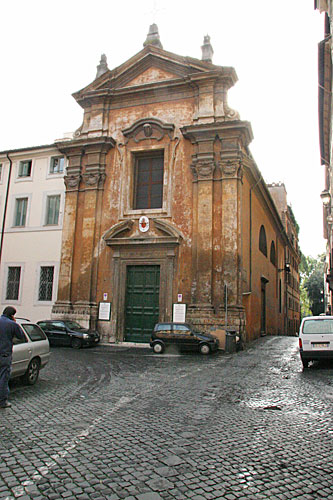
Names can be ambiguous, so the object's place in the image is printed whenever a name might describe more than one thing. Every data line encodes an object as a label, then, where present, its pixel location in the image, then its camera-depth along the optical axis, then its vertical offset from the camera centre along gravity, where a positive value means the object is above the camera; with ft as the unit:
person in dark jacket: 22.41 -2.25
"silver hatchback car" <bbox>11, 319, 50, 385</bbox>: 27.04 -3.13
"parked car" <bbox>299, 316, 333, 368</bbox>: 37.63 -2.05
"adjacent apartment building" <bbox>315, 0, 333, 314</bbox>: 64.61 +39.89
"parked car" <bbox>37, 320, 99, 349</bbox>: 58.80 -3.55
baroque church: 61.11 +17.20
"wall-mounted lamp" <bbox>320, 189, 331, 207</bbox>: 62.23 +18.07
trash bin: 53.47 -3.38
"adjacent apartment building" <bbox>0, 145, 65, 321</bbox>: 73.36 +14.70
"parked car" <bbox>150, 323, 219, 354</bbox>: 51.67 -3.22
